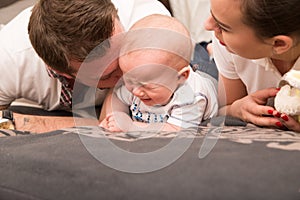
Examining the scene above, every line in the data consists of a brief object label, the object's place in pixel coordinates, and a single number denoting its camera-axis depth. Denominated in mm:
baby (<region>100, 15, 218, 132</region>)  1187
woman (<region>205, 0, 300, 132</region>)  1054
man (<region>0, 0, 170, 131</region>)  1235
